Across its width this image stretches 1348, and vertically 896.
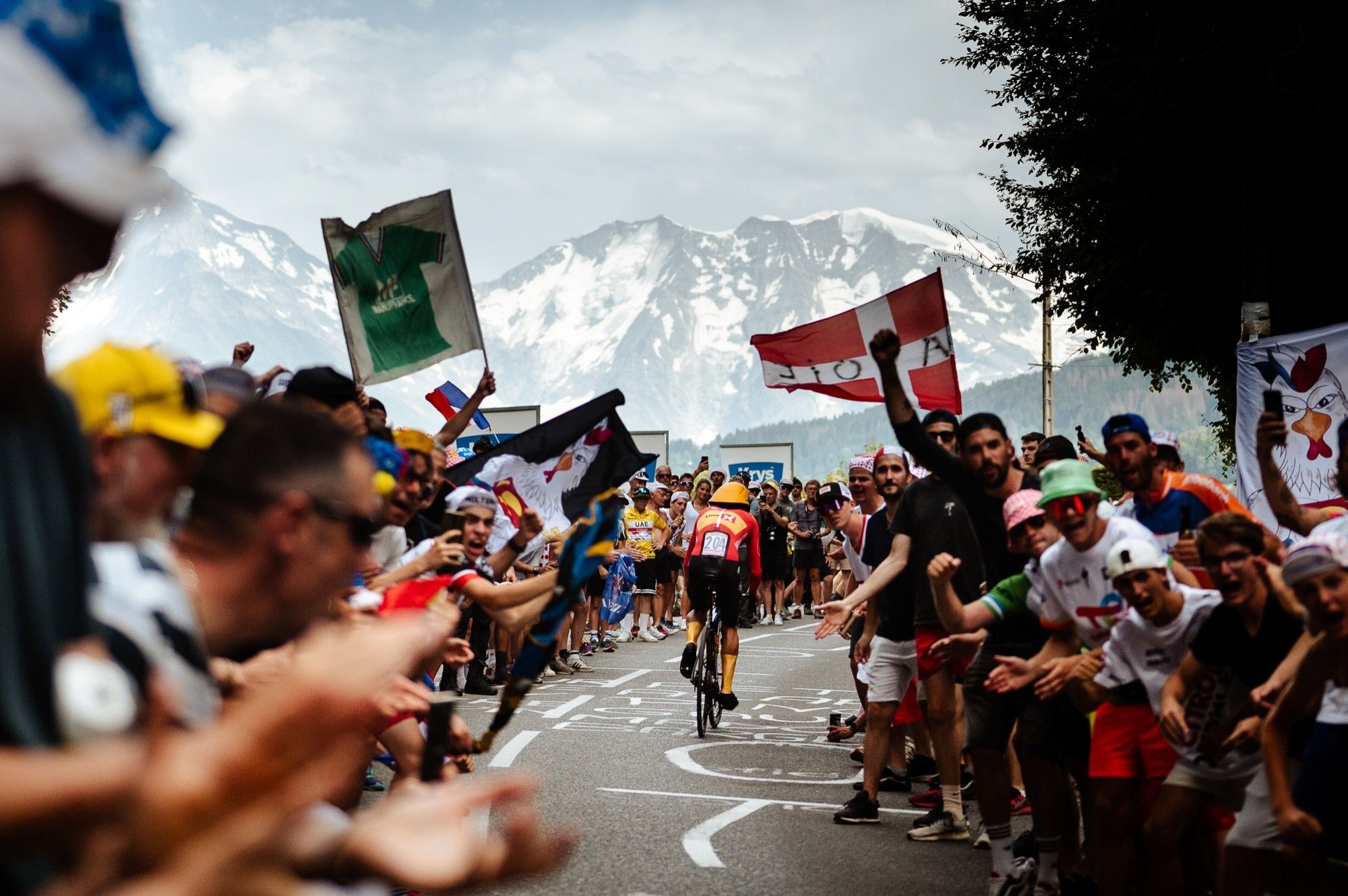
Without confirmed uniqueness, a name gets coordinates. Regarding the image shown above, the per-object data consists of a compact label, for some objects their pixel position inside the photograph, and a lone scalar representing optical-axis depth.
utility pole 45.94
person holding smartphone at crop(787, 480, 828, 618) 27.44
